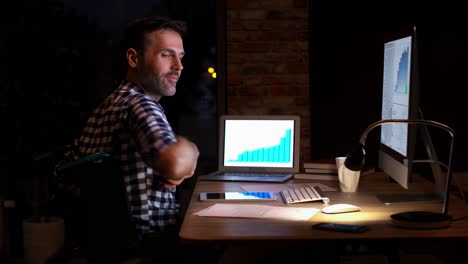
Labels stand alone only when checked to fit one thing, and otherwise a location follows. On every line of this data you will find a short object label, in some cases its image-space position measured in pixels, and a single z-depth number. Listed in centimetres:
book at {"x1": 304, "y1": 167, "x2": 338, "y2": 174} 339
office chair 199
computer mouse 253
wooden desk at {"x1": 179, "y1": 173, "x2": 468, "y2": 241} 216
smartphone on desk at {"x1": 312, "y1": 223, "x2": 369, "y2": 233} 221
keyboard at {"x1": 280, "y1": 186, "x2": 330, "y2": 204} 277
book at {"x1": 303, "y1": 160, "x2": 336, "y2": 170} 340
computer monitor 255
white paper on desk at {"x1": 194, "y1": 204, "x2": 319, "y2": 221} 247
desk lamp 224
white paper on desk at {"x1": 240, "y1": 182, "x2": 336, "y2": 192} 311
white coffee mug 304
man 212
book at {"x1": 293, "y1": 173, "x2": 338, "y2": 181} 339
